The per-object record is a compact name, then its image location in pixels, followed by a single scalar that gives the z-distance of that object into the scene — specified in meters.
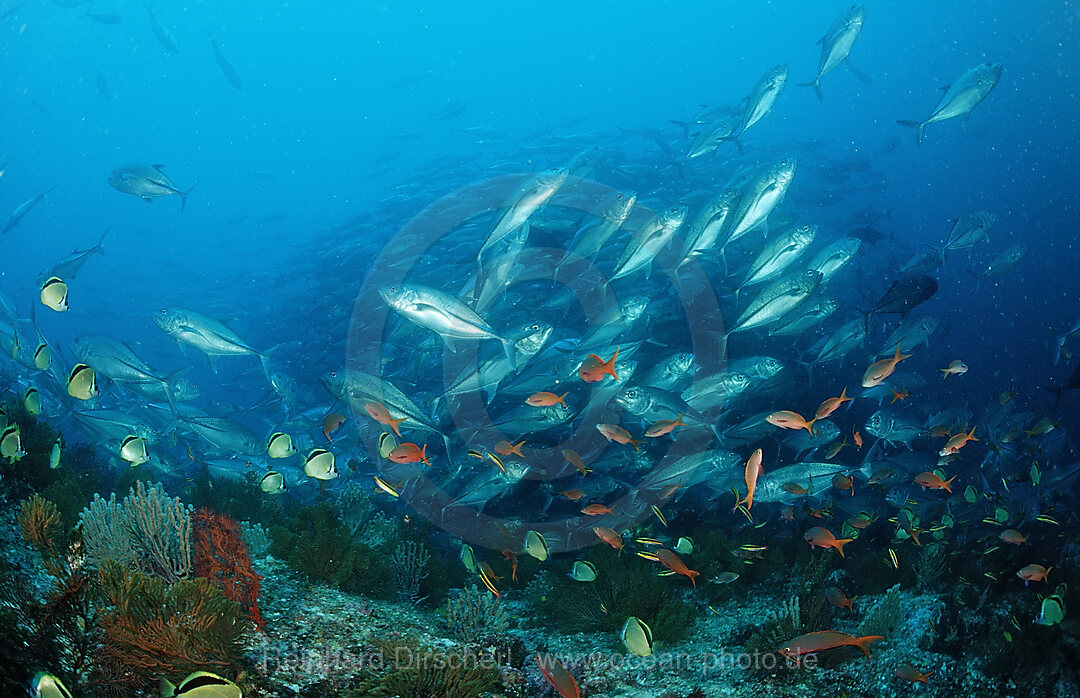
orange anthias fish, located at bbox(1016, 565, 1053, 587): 5.25
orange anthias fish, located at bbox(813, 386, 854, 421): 4.97
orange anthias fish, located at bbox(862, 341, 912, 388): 5.21
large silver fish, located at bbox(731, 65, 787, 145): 5.80
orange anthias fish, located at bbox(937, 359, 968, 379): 6.63
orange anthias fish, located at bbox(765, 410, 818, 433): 4.79
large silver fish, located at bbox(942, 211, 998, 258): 7.25
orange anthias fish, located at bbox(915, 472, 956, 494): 6.02
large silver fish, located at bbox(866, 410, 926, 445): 7.26
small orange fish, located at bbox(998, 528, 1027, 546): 5.78
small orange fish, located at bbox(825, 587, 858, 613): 4.88
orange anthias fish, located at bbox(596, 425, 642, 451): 5.24
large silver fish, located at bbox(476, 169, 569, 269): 4.93
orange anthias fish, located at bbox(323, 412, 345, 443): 5.47
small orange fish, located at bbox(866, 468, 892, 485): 6.98
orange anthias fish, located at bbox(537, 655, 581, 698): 2.85
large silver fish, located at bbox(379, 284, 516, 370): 4.44
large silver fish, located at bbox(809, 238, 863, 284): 6.05
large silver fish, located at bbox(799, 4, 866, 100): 5.93
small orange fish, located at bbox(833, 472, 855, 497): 6.17
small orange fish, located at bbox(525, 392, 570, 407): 5.11
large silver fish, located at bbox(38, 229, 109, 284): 5.57
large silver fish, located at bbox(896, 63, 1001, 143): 5.90
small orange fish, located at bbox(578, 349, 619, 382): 4.84
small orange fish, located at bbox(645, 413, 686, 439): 5.13
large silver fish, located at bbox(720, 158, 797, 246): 5.14
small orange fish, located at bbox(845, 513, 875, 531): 6.18
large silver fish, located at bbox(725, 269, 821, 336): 5.35
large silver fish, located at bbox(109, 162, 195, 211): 6.02
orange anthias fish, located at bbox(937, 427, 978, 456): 6.16
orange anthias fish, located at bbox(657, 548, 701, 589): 4.30
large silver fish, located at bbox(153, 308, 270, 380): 5.22
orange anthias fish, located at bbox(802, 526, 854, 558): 4.95
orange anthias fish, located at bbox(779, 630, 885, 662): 3.18
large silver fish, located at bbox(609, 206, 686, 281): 5.57
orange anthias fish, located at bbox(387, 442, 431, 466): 4.64
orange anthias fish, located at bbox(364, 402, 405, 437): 4.81
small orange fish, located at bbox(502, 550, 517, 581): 5.87
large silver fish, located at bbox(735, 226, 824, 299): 5.29
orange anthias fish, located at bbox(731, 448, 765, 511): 3.26
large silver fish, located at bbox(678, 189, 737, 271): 5.63
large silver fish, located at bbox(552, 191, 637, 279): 5.89
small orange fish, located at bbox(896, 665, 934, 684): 3.94
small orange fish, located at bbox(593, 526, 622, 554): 4.94
